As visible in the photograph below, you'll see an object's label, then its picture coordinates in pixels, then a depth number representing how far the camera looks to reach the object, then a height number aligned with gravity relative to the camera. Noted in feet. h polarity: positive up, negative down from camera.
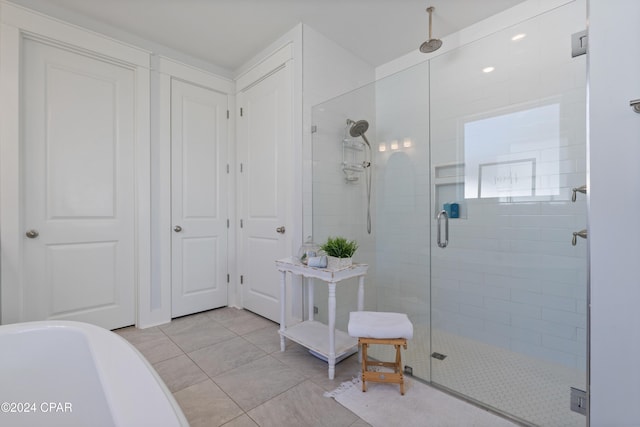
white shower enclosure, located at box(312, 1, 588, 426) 5.54 +0.06
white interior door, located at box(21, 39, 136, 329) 6.74 +0.63
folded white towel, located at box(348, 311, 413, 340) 4.99 -2.11
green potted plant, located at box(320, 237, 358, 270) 6.12 -0.93
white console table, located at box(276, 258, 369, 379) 5.70 -2.83
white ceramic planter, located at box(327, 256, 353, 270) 6.07 -1.13
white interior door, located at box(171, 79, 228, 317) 8.85 +0.45
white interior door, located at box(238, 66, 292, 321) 8.27 +0.85
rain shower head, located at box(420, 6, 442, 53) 7.10 +4.46
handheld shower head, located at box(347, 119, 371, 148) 8.46 +2.59
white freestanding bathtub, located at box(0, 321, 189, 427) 2.39 -1.82
